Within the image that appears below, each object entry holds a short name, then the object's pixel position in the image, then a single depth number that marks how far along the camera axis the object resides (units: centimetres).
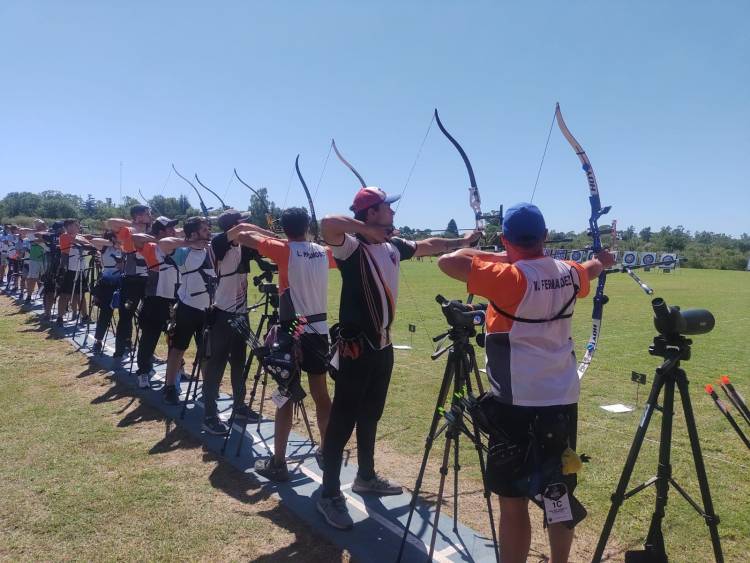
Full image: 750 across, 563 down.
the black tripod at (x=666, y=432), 233
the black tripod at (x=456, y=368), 275
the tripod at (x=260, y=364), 409
